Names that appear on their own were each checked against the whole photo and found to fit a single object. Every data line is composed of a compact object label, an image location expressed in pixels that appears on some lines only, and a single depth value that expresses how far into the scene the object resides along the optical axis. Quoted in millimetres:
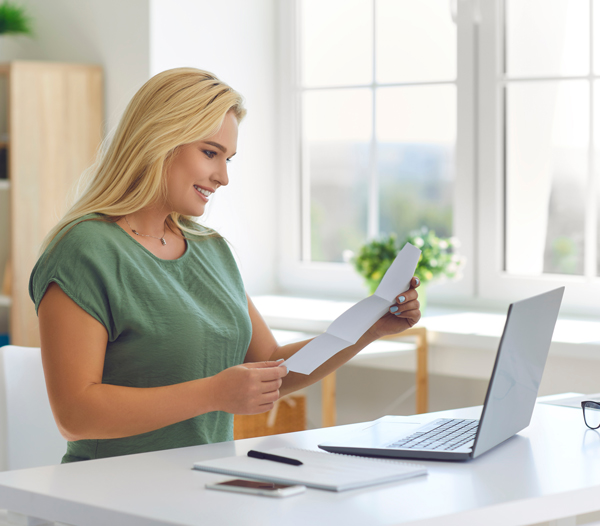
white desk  2224
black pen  2432
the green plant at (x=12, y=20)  5293
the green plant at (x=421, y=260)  4612
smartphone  2295
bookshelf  5010
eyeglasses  2808
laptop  2487
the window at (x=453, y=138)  4710
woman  2678
